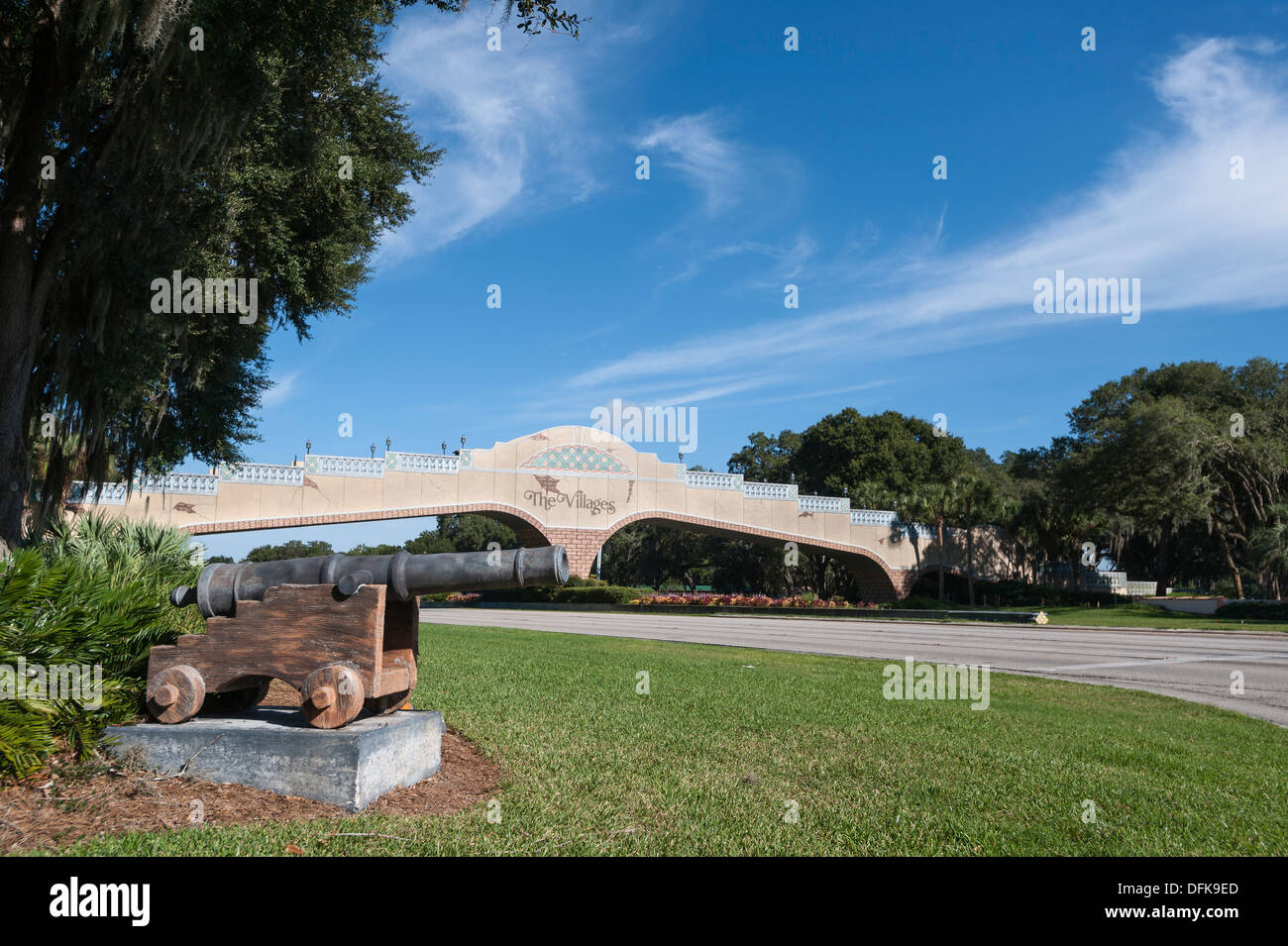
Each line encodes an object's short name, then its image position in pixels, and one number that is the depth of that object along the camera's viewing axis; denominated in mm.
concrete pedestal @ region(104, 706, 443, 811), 4477
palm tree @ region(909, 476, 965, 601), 52156
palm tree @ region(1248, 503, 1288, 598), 33312
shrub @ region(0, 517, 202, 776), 4340
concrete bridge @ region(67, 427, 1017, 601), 36031
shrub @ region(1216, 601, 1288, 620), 30234
